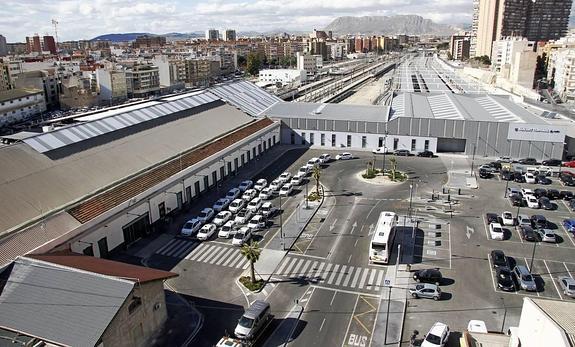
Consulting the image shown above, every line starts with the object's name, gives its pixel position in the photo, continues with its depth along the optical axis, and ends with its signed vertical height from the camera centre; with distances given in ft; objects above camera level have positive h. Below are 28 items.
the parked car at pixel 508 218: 140.67 -52.52
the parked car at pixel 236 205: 150.92 -51.46
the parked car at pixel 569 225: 135.76 -53.36
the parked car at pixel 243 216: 142.00 -52.52
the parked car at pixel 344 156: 214.69 -49.53
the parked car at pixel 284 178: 179.10 -50.12
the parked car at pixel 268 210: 148.56 -52.19
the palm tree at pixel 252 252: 102.99 -45.21
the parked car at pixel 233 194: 161.48 -50.83
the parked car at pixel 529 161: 202.18 -49.86
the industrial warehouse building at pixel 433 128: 205.98 -37.45
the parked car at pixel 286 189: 168.45 -51.31
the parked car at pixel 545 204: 154.27 -52.72
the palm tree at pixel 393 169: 184.34 -48.49
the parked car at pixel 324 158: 208.24 -49.33
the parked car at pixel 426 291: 101.09 -53.62
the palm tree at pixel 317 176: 162.30 -44.23
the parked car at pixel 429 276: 107.96 -53.60
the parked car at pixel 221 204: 152.97 -51.61
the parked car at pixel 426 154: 217.97 -49.64
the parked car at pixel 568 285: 102.16 -53.81
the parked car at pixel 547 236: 128.98 -53.23
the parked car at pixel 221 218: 142.00 -52.29
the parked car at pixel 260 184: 170.64 -50.39
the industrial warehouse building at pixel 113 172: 110.63 -37.37
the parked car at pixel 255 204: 151.02 -51.44
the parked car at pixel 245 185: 169.78 -50.07
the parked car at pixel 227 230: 134.72 -53.01
